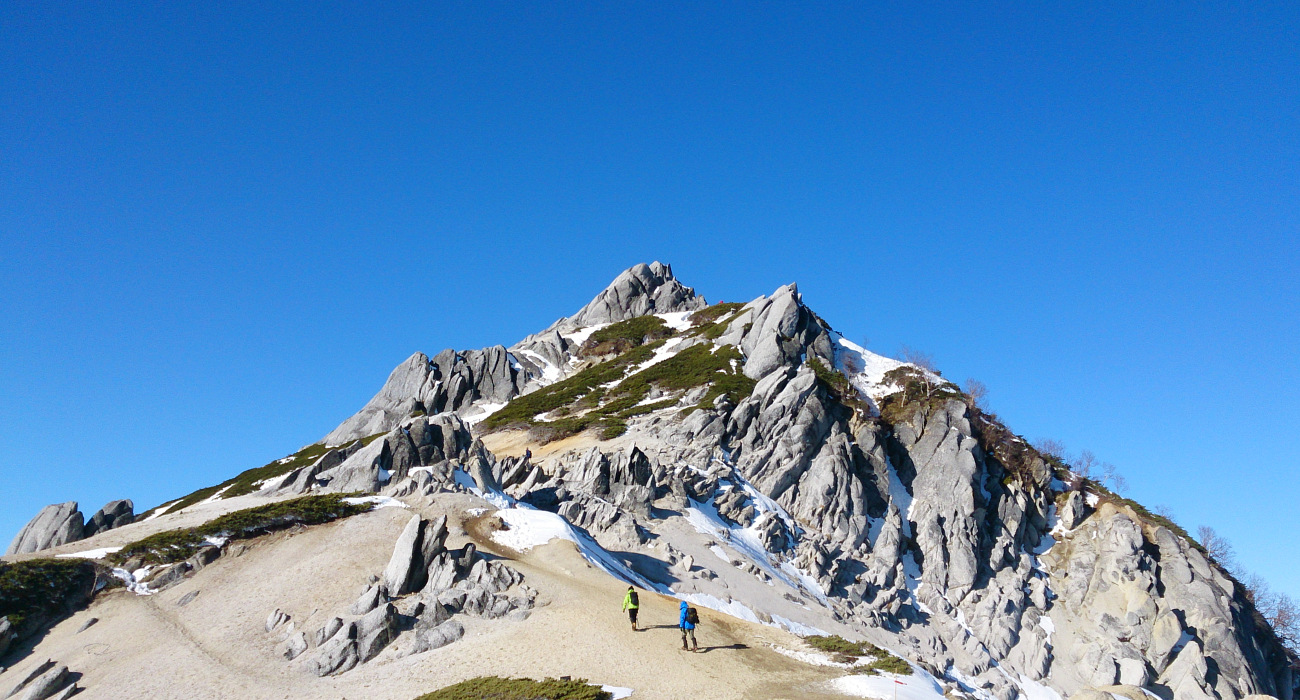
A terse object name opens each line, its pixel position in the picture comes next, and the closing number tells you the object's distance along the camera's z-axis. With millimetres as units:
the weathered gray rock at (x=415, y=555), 30812
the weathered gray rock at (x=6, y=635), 26998
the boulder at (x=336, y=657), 25734
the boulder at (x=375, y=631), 26562
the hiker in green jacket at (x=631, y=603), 27922
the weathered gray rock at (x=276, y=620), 28638
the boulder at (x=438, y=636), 27016
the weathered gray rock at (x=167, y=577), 31984
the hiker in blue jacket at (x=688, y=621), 27172
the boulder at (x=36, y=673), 25109
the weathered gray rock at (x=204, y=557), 33469
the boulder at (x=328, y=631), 27203
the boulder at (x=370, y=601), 28766
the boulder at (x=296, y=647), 26797
